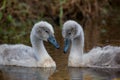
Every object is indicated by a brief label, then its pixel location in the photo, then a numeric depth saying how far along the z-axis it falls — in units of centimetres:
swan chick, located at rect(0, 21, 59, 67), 1310
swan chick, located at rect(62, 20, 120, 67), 1284
